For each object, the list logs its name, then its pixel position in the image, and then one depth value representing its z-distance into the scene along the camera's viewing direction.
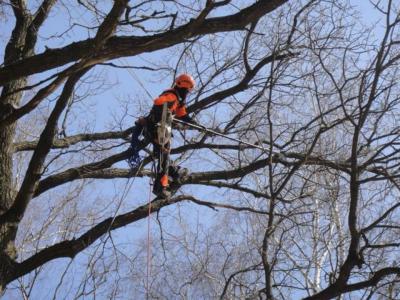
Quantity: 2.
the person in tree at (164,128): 9.59
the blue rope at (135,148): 10.45
